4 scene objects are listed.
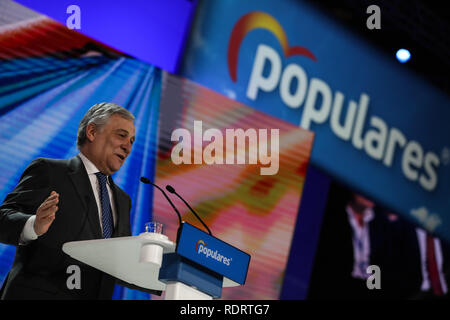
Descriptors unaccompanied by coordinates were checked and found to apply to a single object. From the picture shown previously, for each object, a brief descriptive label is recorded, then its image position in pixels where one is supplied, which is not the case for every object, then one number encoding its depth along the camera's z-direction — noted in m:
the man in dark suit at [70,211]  6.39
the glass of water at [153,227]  5.79
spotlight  14.76
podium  5.52
